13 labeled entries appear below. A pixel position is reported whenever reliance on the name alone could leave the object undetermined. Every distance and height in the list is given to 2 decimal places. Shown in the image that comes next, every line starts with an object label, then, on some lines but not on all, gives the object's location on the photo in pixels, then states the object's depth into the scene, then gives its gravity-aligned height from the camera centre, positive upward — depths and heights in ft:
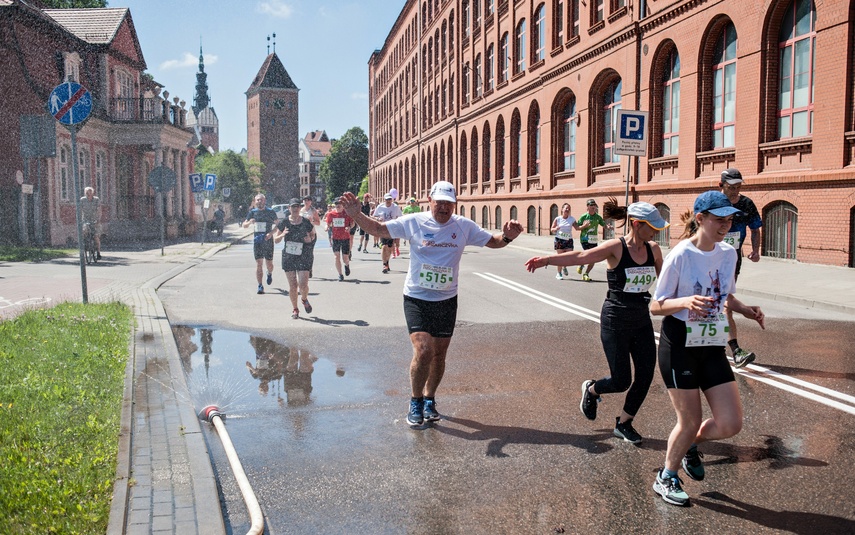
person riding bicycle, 67.05 +0.76
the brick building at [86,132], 95.71 +12.55
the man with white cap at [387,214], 61.21 +0.28
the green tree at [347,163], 394.73 +28.14
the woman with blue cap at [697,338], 13.23 -2.12
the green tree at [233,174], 290.15 +16.47
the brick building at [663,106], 56.59 +11.66
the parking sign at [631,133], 58.29 +6.30
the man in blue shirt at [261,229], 46.16 -0.67
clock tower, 391.65 +45.65
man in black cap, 24.49 -0.24
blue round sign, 35.45 +5.27
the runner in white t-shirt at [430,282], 18.76 -1.58
